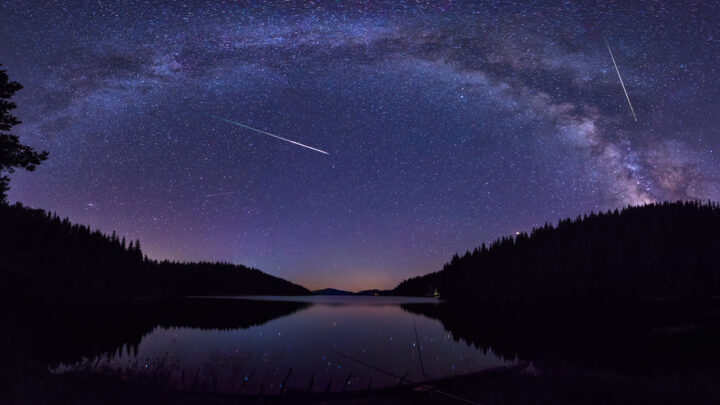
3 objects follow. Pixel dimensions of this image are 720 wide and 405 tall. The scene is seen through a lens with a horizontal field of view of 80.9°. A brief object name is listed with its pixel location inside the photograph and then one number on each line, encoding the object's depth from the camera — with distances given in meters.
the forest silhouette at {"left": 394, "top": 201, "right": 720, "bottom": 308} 110.56
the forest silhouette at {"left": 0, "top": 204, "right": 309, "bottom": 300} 108.06
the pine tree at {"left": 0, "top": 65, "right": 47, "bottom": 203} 26.75
